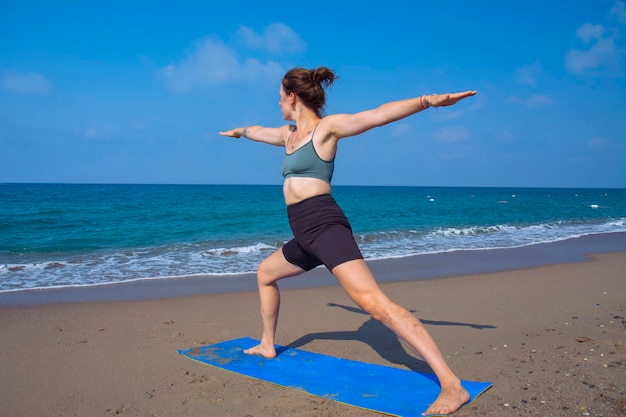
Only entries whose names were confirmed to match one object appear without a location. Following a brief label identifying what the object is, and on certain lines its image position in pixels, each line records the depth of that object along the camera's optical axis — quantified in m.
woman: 3.24
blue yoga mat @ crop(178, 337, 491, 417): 3.38
